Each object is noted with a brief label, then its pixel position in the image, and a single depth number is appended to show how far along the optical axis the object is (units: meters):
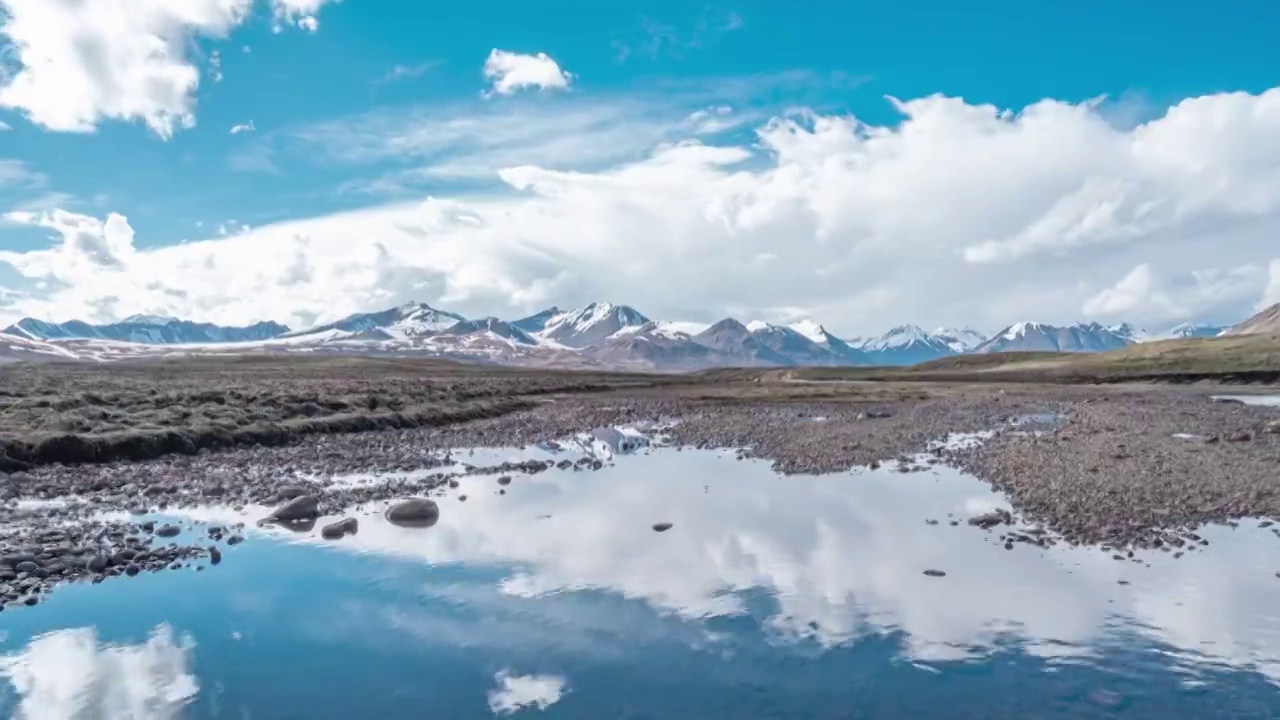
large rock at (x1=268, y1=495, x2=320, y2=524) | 20.86
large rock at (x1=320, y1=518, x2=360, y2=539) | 19.34
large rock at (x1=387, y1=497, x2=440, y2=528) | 20.88
